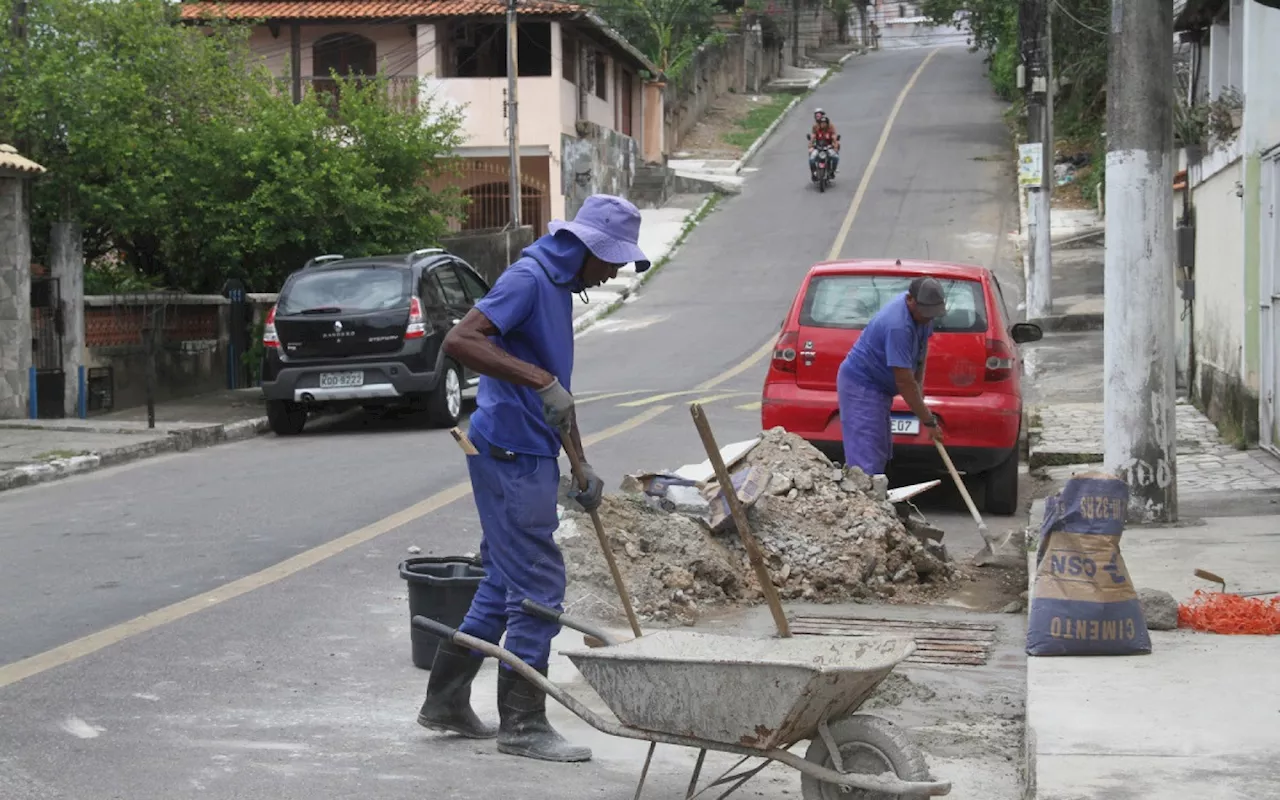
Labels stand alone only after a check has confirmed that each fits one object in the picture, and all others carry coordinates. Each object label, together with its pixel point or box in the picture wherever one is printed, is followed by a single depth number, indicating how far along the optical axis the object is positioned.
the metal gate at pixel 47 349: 17.48
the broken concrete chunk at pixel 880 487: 9.39
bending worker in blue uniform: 9.32
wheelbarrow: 4.54
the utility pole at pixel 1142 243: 9.34
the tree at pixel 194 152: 18.98
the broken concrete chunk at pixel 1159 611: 6.79
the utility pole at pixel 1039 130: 24.52
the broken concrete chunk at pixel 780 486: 9.30
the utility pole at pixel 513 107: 30.69
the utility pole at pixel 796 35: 69.25
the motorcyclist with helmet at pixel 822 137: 39.94
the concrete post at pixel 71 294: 17.59
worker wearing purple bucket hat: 5.59
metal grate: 7.29
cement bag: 6.32
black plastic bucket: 6.72
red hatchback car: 11.15
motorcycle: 40.28
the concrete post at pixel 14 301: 16.97
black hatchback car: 16.44
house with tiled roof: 37.00
